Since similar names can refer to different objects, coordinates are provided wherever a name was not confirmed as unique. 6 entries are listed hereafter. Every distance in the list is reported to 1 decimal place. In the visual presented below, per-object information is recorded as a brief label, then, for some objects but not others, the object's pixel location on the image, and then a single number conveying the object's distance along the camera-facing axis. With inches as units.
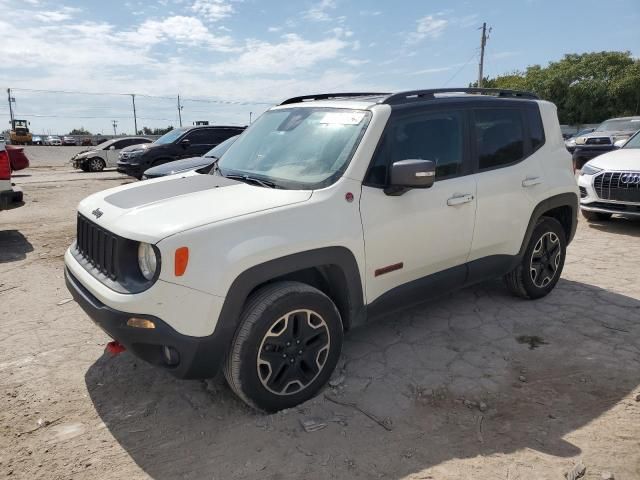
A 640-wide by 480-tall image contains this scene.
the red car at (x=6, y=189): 259.1
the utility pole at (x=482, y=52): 1613.1
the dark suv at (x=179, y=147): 519.8
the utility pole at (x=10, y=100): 2061.8
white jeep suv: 99.6
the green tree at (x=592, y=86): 1596.9
